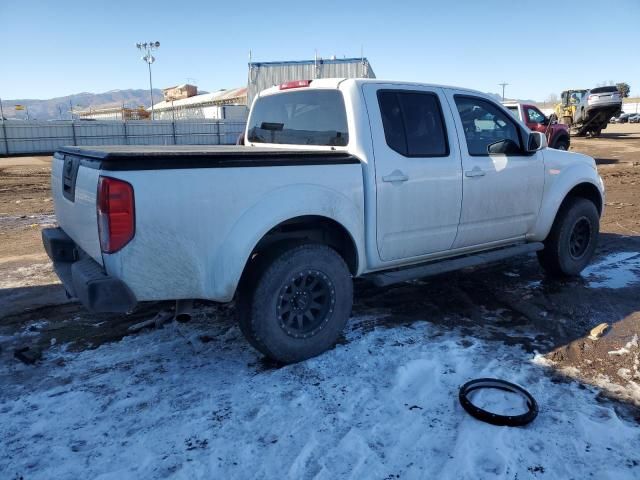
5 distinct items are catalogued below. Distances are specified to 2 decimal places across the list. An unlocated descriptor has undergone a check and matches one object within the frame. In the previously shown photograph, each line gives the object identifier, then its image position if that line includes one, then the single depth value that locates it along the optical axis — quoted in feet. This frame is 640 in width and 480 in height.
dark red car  49.98
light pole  153.28
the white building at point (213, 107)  128.06
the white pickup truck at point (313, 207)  9.67
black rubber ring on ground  9.50
